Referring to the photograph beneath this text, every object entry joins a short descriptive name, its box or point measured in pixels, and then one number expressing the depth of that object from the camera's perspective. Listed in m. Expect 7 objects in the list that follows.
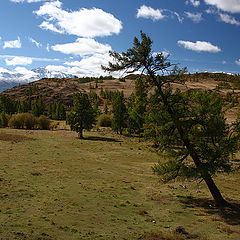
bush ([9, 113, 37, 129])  83.88
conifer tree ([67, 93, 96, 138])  67.00
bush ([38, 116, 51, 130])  88.25
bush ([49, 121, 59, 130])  91.44
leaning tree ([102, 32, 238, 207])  16.12
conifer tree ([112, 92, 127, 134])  79.81
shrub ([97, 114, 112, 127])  106.56
